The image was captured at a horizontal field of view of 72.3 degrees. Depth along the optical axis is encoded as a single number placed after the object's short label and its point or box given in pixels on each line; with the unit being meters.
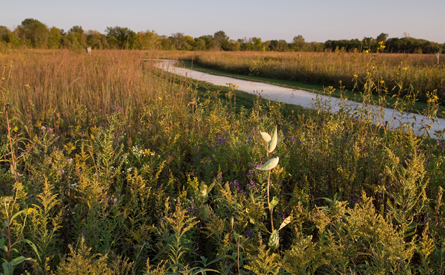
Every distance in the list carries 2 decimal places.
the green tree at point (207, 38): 65.03
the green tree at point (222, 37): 51.64
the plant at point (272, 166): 1.15
